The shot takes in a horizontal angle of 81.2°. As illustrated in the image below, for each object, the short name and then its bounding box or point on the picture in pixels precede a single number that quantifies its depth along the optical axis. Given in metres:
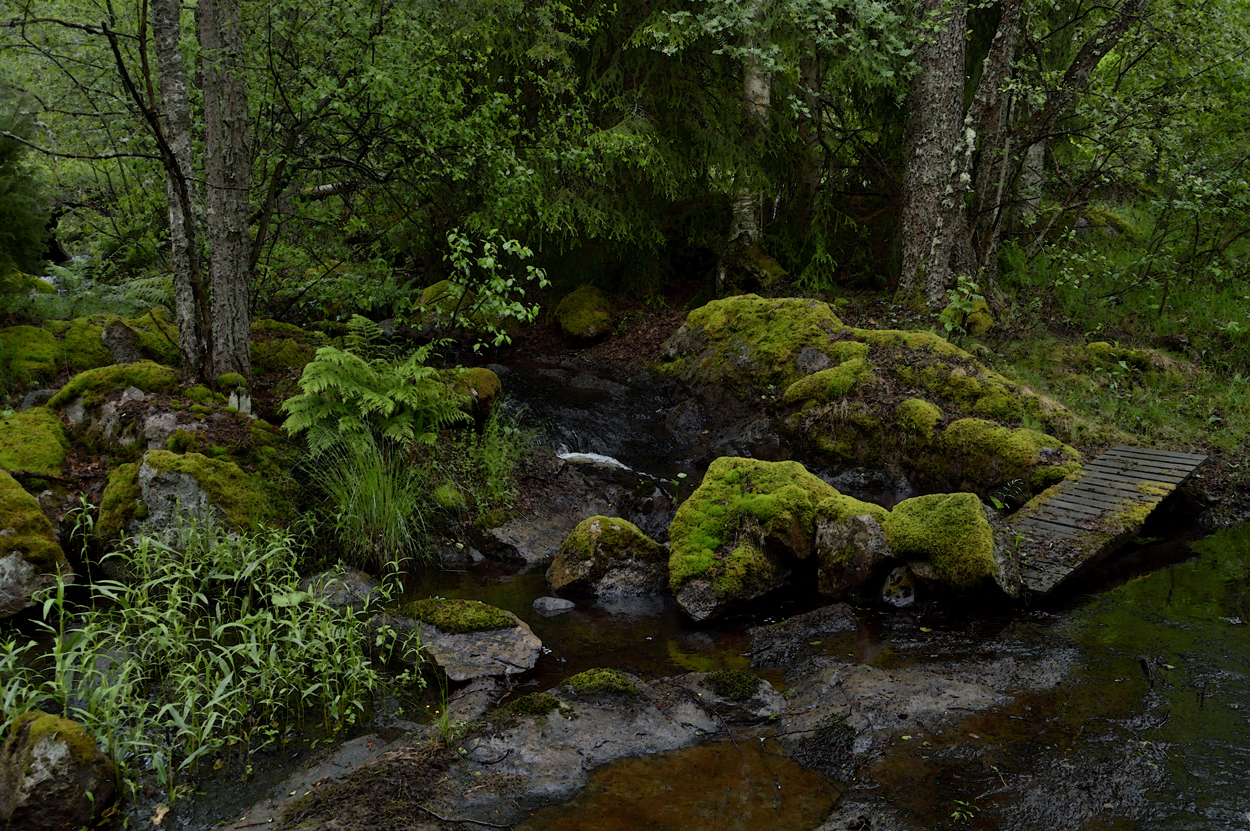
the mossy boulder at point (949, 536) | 5.75
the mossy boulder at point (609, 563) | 6.47
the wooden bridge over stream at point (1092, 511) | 6.08
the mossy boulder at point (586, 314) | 13.49
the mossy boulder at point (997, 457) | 7.45
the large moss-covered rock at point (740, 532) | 6.06
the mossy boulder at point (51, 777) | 3.21
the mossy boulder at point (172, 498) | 5.98
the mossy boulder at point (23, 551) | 5.32
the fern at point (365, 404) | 6.87
